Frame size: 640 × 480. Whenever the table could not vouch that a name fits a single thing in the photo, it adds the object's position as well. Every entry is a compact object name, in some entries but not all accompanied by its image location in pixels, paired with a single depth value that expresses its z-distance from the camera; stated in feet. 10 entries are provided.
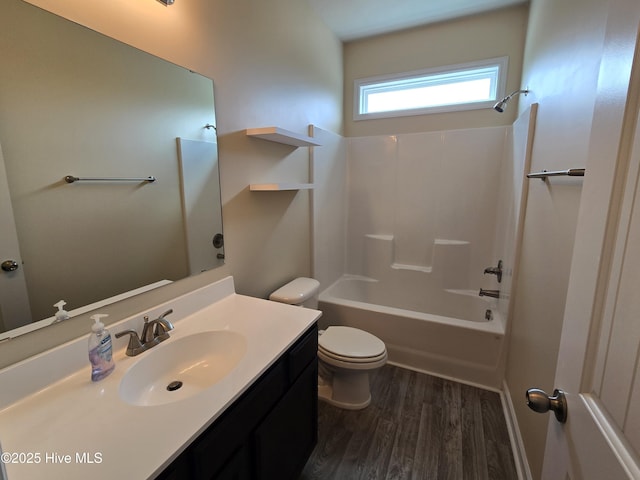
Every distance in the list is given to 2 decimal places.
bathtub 6.93
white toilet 5.92
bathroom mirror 2.74
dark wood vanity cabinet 2.61
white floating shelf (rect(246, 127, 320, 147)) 5.17
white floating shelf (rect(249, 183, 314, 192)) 5.50
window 8.46
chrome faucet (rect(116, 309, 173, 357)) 3.51
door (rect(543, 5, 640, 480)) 1.50
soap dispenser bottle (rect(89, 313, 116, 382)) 3.03
